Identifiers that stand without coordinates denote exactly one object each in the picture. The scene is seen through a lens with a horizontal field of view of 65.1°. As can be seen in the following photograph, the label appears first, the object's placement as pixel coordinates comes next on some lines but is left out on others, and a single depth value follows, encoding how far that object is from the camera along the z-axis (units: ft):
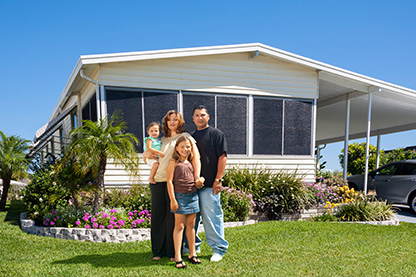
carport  31.27
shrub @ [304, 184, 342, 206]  26.89
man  12.89
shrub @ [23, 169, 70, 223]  21.29
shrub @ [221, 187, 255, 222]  22.17
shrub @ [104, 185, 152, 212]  21.50
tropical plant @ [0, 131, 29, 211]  27.76
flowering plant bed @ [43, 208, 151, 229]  19.25
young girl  12.25
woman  12.84
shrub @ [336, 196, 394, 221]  24.37
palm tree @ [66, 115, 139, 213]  18.99
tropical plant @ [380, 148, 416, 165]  56.24
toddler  13.09
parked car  29.04
